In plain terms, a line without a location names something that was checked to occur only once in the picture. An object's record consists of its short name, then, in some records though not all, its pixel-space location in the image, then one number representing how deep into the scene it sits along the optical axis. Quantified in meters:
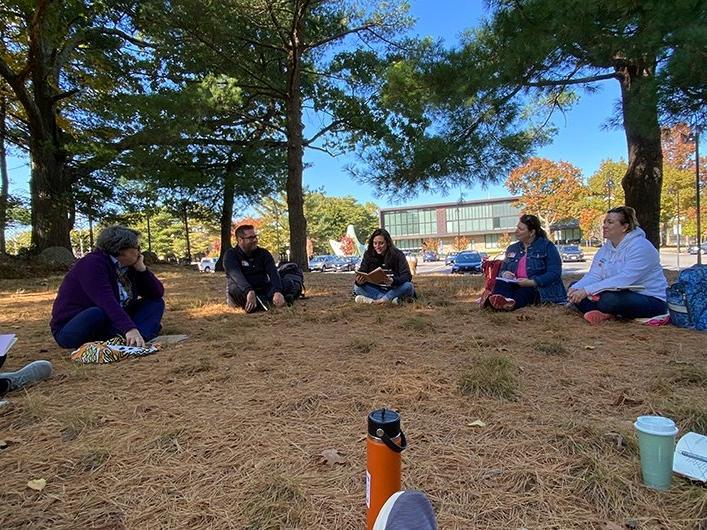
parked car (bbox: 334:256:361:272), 31.59
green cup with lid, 1.24
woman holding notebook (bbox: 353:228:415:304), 4.90
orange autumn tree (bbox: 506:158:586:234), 35.19
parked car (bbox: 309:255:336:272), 31.61
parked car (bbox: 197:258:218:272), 31.26
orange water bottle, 1.05
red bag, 4.33
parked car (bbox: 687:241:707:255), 31.34
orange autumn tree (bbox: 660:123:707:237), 27.12
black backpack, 5.21
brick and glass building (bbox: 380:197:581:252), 62.31
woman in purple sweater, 2.78
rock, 10.34
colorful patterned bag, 2.75
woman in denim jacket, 4.30
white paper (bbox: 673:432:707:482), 1.27
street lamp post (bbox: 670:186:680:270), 28.41
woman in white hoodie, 3.42
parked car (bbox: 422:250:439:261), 48.63
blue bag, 3.19
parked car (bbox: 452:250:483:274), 21.23
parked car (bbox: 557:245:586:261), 31.81
